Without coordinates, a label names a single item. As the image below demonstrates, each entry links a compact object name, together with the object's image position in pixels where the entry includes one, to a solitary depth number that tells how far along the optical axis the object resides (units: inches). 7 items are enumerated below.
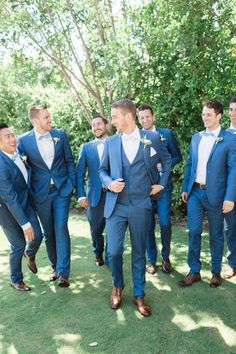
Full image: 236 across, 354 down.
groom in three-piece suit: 156.6
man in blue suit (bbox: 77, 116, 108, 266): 207.3
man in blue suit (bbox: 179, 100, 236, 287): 172.4
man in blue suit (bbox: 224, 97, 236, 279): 195.6
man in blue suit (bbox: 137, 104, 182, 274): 200.4
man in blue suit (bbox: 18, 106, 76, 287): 190.4
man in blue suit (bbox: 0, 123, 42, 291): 175.6
